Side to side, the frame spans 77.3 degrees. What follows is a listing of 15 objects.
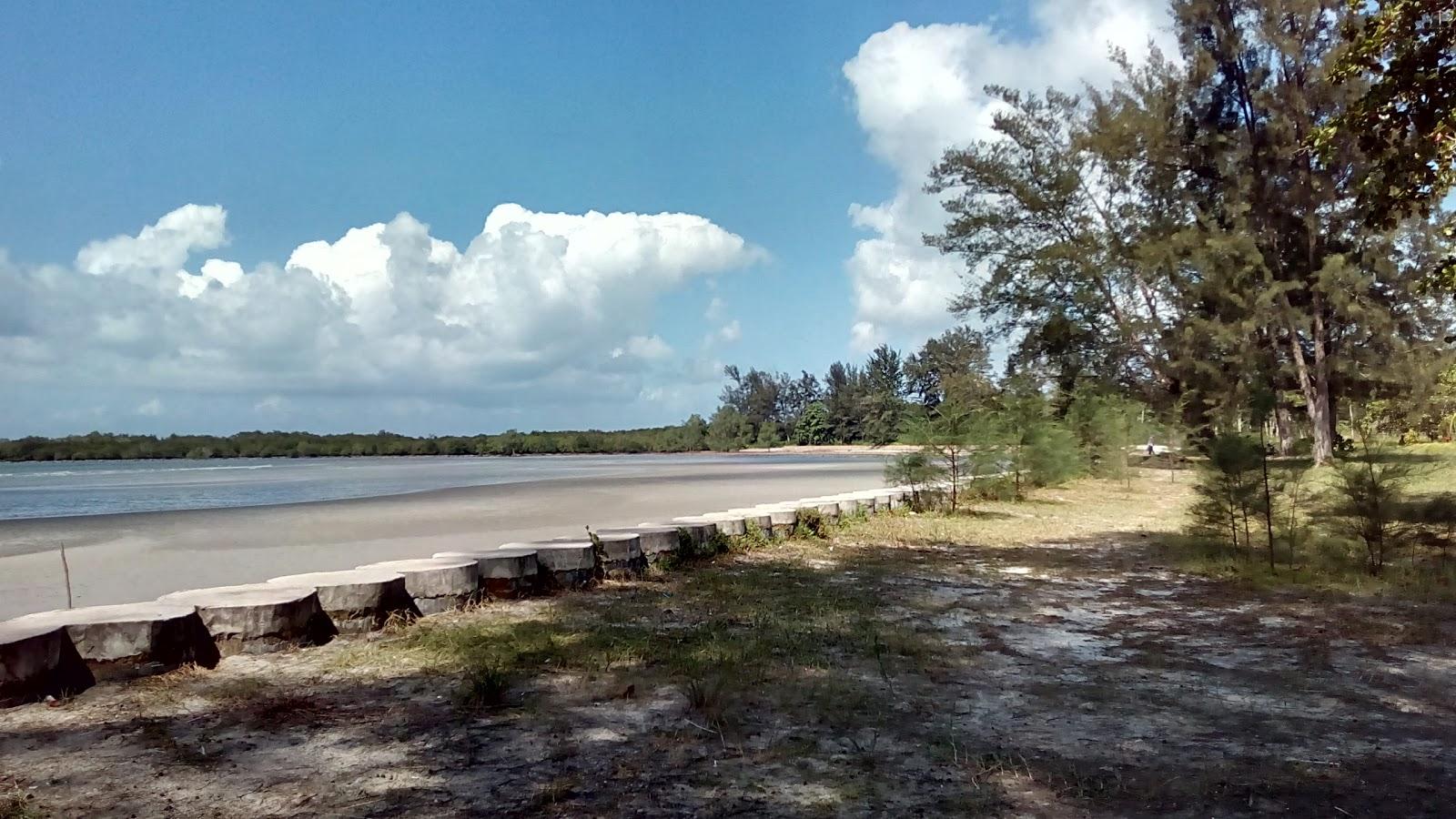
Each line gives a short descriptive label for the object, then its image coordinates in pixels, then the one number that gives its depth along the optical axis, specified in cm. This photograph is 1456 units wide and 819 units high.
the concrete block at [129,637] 396
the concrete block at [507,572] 596
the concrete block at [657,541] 739
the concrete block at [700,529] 797
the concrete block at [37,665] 359
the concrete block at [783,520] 944
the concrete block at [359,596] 491
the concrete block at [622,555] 689
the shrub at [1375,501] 679
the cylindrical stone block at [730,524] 855
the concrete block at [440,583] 544
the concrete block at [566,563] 637
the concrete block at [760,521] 901
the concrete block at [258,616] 443
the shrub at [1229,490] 718
